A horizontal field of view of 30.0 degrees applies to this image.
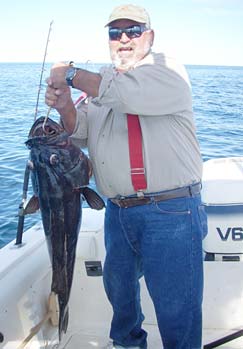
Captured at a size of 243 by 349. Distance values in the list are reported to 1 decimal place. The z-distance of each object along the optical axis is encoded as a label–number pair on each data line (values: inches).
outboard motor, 140.6
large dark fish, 90.5
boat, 128.7
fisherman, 98.0
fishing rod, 96.0
